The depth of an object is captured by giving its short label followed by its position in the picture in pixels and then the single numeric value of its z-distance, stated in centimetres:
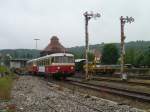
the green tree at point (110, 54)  5436
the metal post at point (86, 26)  1829
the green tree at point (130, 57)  5629
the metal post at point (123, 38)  1595
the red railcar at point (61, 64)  1680
